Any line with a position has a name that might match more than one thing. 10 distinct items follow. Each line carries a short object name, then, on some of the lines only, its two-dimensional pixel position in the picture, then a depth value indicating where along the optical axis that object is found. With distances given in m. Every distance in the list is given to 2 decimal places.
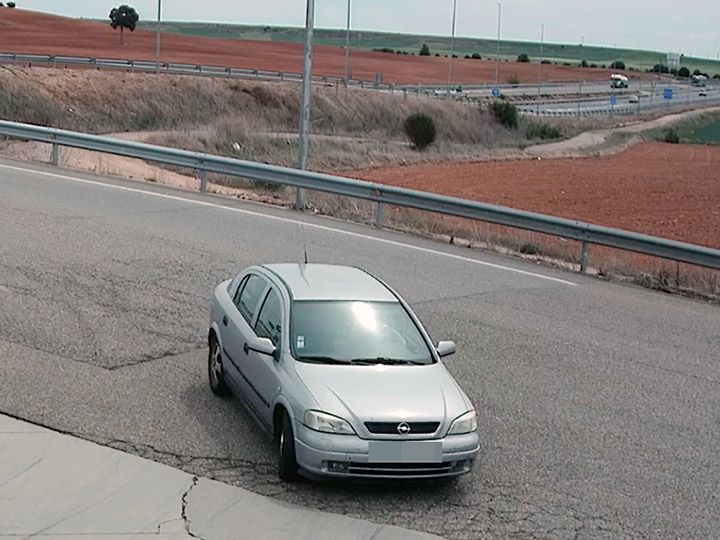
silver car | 7.88
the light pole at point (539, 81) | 110.63
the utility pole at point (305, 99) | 21.52
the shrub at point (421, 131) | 69.19
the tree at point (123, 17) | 110.31
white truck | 155.00
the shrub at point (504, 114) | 87.19
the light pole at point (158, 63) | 69.59
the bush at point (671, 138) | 99.72
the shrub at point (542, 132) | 89.81
